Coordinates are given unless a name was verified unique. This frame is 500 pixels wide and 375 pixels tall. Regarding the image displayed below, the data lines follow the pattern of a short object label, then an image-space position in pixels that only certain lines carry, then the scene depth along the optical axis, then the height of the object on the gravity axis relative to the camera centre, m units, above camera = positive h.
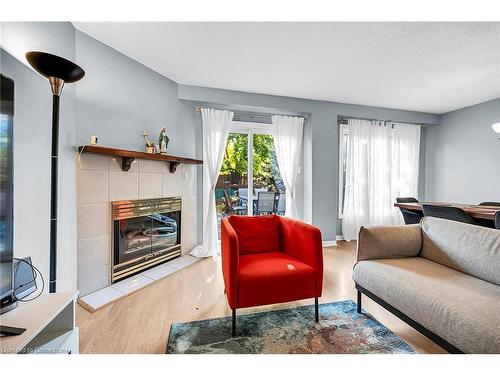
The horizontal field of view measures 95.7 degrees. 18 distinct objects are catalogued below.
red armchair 1.57 -0.61
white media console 0.88 -0.61
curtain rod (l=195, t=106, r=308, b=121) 3.64 +1.18
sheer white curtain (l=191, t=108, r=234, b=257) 3.30 +0.37
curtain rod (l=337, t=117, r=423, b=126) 4.02 +1.19
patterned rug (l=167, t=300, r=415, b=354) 1.44 -1.04
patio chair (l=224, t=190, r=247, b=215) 3.72 -0.38
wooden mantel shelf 1.96 +0.29
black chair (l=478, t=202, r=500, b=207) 2.97 -0.22
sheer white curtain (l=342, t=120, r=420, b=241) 4.03 +0.29
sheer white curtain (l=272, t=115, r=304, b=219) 3.70 +0.62
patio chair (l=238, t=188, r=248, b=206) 3.79 -0.17
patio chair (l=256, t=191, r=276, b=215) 3.89 -0.29
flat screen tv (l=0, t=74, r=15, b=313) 0.95 -0.04
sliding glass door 3.69 +0.16
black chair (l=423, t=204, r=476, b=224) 2.24 -0.27
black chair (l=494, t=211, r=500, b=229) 1.98 -0.28
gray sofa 1.10 -0.60
